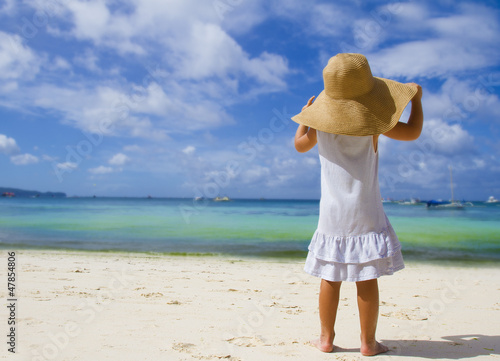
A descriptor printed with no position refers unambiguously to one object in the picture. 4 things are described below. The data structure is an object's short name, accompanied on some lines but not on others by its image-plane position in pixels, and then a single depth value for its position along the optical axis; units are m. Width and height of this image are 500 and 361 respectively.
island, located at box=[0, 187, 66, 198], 109.29
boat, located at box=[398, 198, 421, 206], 73.31
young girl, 2.18
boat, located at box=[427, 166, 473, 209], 51.06
